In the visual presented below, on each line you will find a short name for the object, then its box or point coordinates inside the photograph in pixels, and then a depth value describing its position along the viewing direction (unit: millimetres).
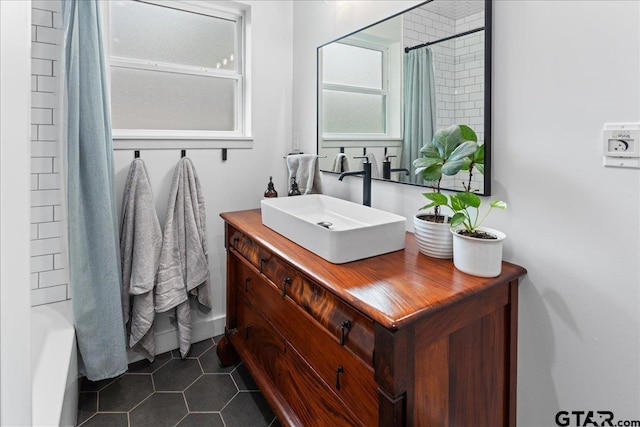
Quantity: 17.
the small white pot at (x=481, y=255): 1101
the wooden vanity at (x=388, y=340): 944
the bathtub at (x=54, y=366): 1281
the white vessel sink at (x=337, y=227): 1228
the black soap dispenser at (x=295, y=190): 2137
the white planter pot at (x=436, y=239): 1267
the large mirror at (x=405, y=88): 1335
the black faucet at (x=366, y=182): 1731
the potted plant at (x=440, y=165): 1261
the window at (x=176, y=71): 2086
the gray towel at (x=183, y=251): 2080
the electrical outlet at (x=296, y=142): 2500
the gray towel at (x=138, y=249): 1983
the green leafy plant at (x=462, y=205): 1134
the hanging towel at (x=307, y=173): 2061
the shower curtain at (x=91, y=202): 1662
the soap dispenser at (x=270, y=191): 2248
